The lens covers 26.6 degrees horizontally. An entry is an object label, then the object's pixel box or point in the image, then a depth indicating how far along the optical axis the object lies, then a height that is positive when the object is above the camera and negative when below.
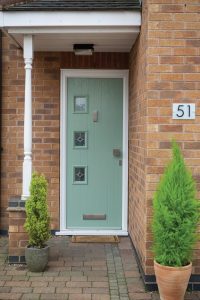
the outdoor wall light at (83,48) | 5.61 +1.17
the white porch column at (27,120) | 5.04 +0.19
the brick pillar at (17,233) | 4.95 -1.14
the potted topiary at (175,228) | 3.79 -0.82
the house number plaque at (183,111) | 4.31 +0.26
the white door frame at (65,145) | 6.22 -0.13
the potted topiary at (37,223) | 4.71 -0.98
